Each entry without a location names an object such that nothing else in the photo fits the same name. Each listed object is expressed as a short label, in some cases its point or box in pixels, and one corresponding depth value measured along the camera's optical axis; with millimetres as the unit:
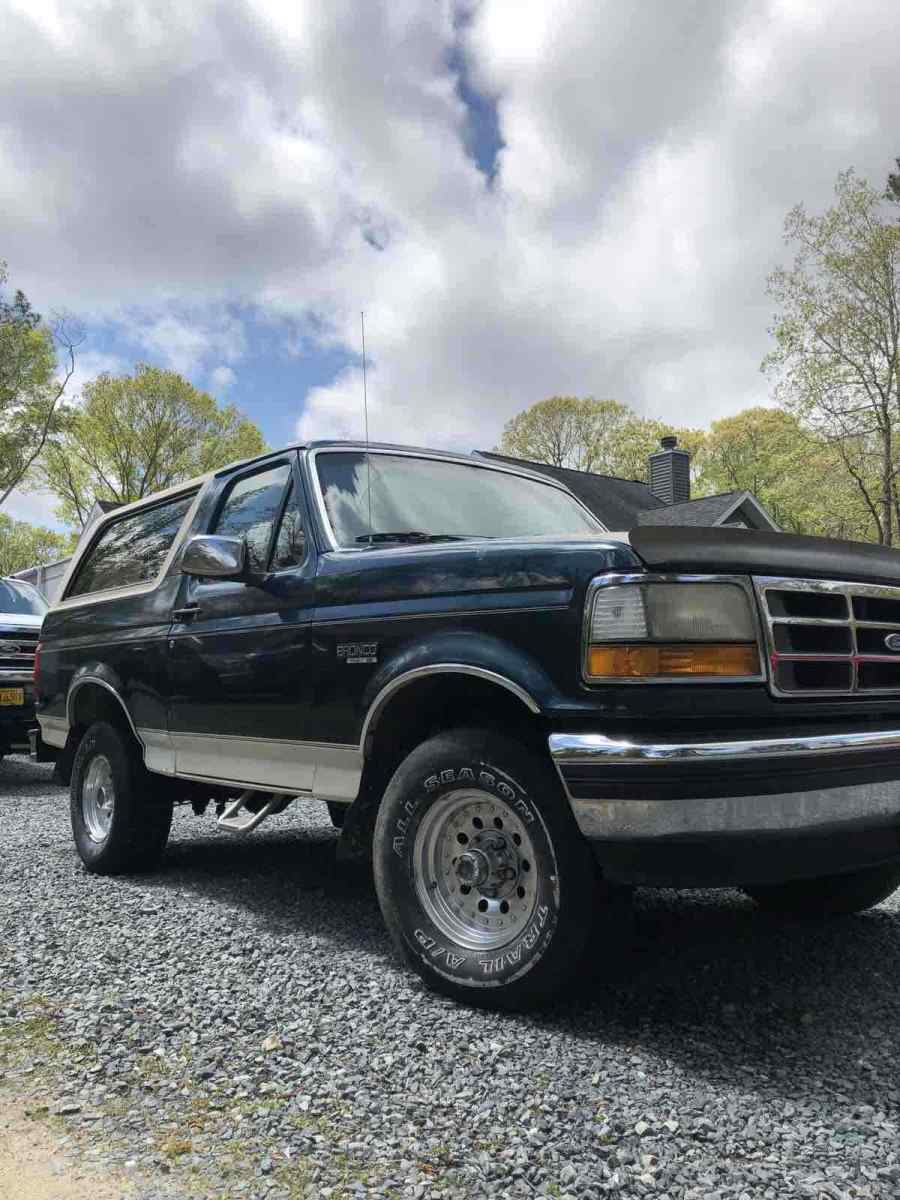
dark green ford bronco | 2682
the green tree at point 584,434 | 46906
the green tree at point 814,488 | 26786
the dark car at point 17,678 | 9125
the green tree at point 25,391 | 29172
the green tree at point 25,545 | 65625
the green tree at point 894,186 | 30328
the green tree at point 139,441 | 36781
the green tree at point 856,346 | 25703
